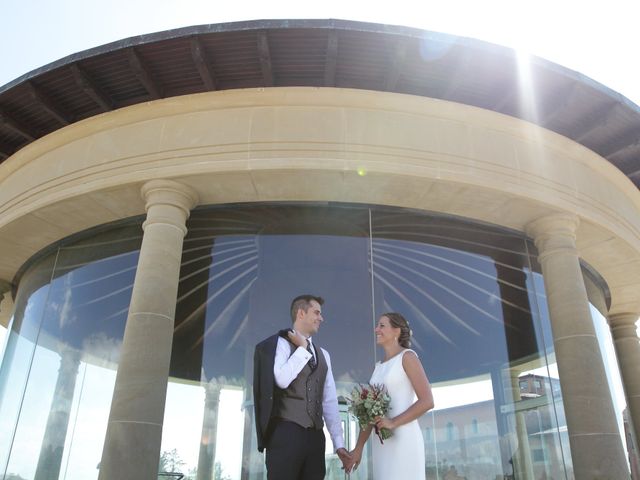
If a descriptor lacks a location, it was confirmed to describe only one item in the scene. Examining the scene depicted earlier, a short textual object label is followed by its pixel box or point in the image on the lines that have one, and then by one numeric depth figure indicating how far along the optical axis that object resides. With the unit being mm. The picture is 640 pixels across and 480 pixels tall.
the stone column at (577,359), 7207
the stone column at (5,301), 11445
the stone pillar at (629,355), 12195
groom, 4035
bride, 4016
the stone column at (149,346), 6375
